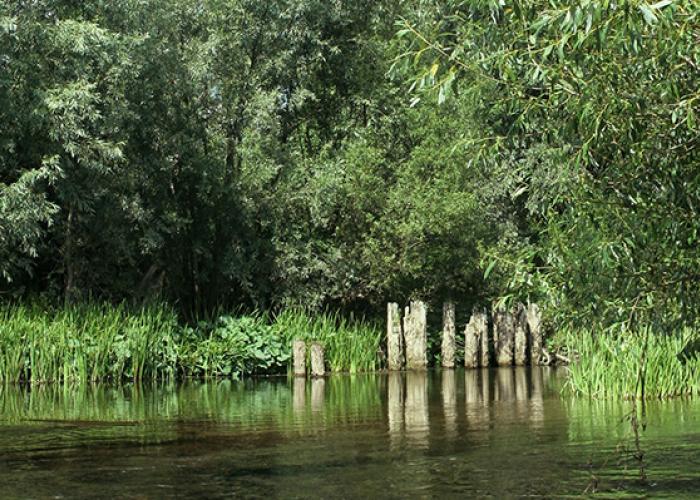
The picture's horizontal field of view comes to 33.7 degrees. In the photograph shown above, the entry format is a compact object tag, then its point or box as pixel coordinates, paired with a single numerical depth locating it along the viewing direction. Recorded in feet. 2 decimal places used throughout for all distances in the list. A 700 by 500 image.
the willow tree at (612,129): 27.48
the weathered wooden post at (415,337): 100.07
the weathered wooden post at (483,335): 104.68
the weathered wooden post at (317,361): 92.22
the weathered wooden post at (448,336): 103.96
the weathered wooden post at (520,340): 106.11
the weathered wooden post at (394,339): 100.07
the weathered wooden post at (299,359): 93.04
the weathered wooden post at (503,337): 105.91
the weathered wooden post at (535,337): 106.83
